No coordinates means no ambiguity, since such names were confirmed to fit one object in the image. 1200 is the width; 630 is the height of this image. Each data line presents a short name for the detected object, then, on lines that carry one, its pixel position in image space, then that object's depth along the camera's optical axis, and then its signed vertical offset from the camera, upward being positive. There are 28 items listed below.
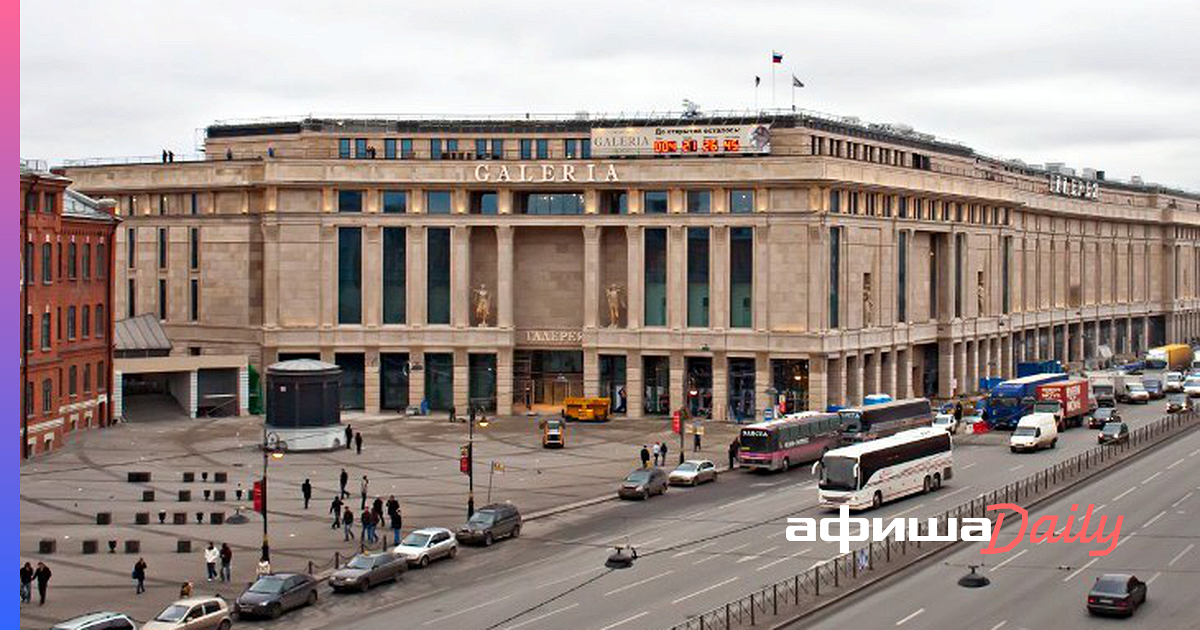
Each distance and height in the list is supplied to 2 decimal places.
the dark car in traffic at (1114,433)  89.67 -8.59
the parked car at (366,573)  48.66 -9.75
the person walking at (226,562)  49.97 -9.51
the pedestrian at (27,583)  46.94 -9.76
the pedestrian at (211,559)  50.03 -9.38
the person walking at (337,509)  61.28 -9.26
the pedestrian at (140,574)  47.66 -9.46
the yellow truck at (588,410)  110.06 -8.45
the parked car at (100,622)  38.31 -9.06
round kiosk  90.56 -6.77
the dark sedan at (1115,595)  40.94 -8.89
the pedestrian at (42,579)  46.31 -9.39
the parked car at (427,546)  53.12 -9.62
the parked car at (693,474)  76.12 -9.53
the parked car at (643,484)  71.31 -9.52
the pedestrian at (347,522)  59.53 -9.59
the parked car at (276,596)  44.62 -9.74
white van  88.12 -8.46
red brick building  86.81 -0.20
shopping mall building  110.25 +3.84
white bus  63.47 -8.06
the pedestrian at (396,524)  58.33 -9.44
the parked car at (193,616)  40.88 -9.52
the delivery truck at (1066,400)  101.81 -7.32
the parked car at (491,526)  58.03 -9.59
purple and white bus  80.38 -8.26
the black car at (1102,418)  103.81 -8.83
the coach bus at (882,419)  88.00 -7.64
